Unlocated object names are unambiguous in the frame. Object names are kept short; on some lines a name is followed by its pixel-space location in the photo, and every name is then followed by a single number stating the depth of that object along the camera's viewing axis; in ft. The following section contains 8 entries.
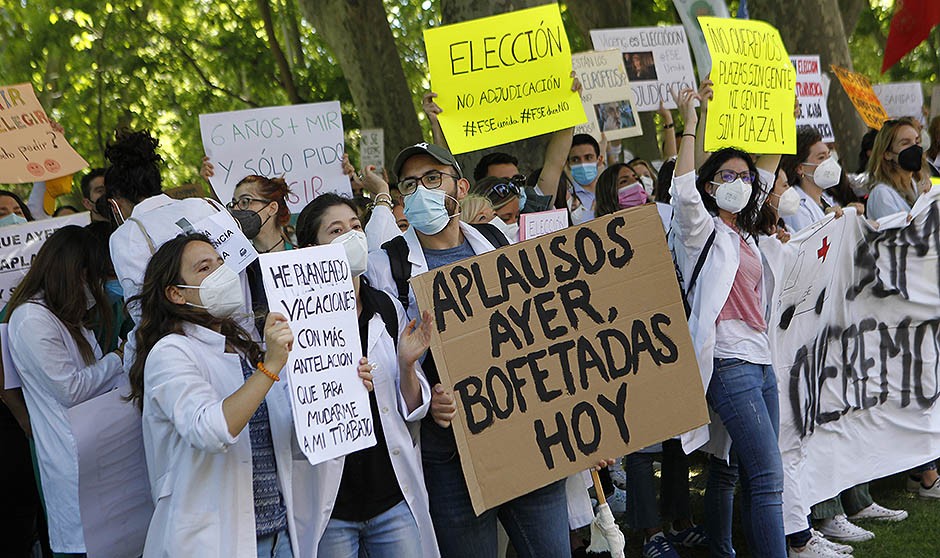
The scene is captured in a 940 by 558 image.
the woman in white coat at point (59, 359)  14.76
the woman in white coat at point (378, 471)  11.91
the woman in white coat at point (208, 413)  10.48
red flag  34.35
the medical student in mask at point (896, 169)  23.35
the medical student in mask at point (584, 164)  24.73
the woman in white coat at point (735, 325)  16.37
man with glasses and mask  13.11
